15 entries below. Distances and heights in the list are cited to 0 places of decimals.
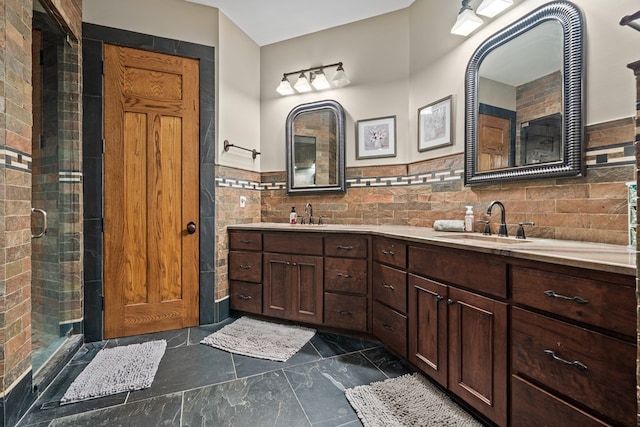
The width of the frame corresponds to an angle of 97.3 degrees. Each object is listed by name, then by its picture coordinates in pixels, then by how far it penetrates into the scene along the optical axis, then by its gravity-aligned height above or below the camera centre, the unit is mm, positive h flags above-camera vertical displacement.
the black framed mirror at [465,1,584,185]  1457 +680
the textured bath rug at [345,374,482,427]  1371 -1014
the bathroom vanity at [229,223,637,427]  895 -469
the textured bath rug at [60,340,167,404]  1600 -1015
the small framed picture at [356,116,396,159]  2699 +728
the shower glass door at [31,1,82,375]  2018 +210
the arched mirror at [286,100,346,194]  2830 +670
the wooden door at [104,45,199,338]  2270 +173
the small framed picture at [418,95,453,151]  2260 +739
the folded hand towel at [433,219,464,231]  2021 -91
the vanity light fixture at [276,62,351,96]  2750 +1319
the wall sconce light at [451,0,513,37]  1762 +1304
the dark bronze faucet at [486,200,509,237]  1788 -41
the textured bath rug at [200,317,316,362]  2043 -1006
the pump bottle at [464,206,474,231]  2008 -52
